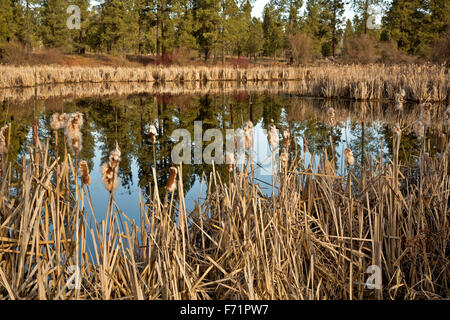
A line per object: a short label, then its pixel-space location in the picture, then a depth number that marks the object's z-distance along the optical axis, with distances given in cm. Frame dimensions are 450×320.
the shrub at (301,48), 3412
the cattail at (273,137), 250
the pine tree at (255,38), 4219
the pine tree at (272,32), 4091
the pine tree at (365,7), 3628
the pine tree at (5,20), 3116
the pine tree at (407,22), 3278
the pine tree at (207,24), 3566
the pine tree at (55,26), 3725
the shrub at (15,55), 2395
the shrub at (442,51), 1912
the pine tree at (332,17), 4169
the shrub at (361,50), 2817
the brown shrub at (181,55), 3201
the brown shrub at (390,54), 2770
